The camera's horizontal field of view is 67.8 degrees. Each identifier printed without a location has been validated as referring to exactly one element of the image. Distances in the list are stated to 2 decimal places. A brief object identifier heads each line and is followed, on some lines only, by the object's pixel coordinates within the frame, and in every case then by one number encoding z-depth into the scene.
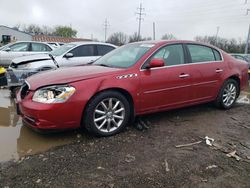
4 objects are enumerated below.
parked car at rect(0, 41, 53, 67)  8.06
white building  33.51
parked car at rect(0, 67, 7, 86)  5.11
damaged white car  4.71
